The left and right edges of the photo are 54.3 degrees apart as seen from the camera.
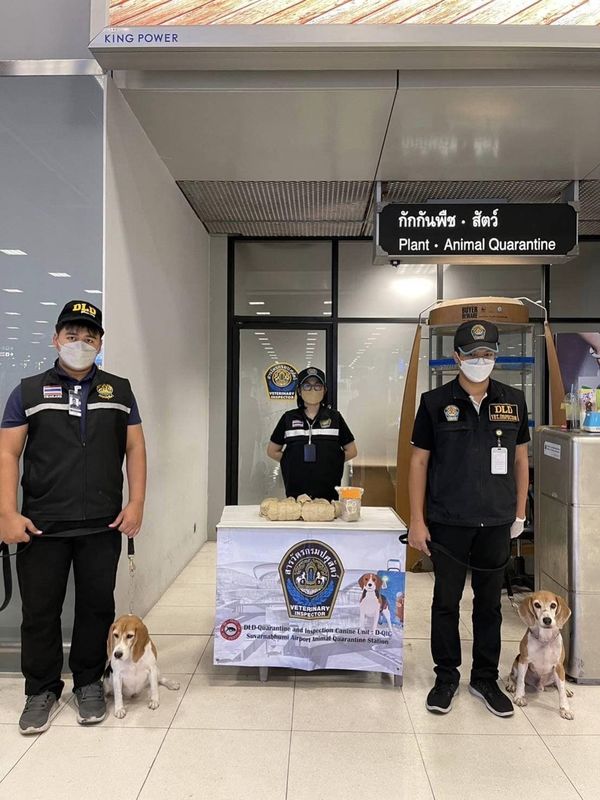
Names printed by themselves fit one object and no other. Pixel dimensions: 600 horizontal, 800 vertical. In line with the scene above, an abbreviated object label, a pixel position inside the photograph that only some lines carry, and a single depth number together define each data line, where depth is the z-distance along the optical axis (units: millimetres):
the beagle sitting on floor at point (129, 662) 2566
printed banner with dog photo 2859
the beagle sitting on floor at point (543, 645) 2670
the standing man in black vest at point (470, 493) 2705
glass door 6035
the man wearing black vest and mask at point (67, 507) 2539
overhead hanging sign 3504
